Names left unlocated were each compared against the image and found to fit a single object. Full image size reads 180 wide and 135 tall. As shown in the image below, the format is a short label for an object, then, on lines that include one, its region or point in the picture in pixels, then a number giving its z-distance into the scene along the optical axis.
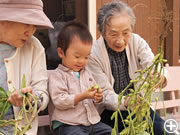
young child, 1.72
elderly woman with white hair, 1.90
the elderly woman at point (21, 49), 1.61
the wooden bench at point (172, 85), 2.46
